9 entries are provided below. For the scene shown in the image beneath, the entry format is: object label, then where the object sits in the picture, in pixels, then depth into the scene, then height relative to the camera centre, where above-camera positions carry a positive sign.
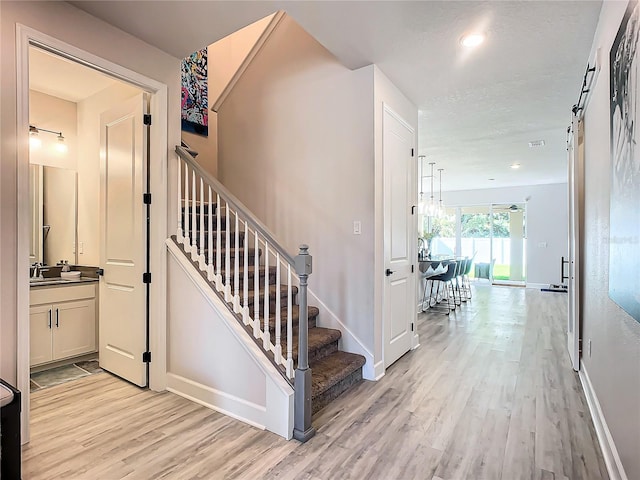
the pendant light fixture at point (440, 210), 7.23 +0.58
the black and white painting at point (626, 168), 1.33 +0.30
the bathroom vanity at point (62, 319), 3.21 -0.80
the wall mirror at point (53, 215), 3.73 +0.23
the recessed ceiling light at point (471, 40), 2.58 +1.49
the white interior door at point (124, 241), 2.85 -0.04
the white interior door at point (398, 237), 3.26 +0.01
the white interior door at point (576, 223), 3.17 +0.14
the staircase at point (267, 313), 2.34 -0.58
